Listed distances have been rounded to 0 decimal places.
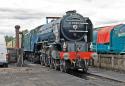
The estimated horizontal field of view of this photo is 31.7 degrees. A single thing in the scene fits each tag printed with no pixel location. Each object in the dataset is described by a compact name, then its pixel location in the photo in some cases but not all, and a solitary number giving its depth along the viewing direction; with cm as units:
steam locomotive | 1319
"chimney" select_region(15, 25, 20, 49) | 1980
